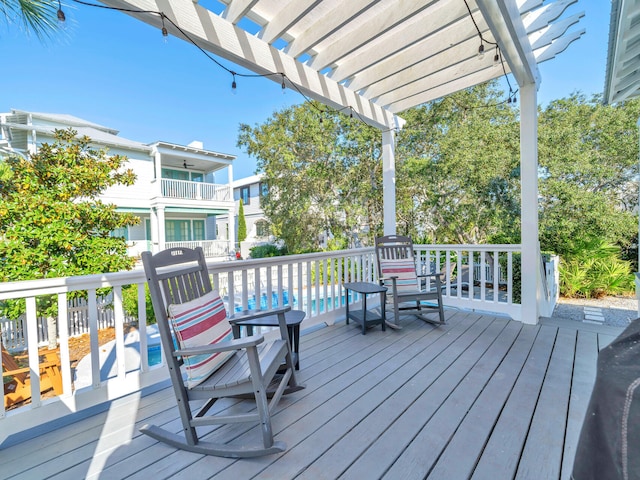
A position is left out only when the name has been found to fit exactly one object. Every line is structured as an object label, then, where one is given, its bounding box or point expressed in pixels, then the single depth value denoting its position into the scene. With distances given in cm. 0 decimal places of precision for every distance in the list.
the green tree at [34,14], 234
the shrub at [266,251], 1285
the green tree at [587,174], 627
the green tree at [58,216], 521
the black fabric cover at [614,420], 52
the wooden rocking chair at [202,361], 166
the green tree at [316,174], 953
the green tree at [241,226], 1872
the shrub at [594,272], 613
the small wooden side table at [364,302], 356
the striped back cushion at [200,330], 175
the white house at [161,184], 1048
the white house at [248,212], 1755
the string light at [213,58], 223
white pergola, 269
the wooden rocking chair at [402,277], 370
